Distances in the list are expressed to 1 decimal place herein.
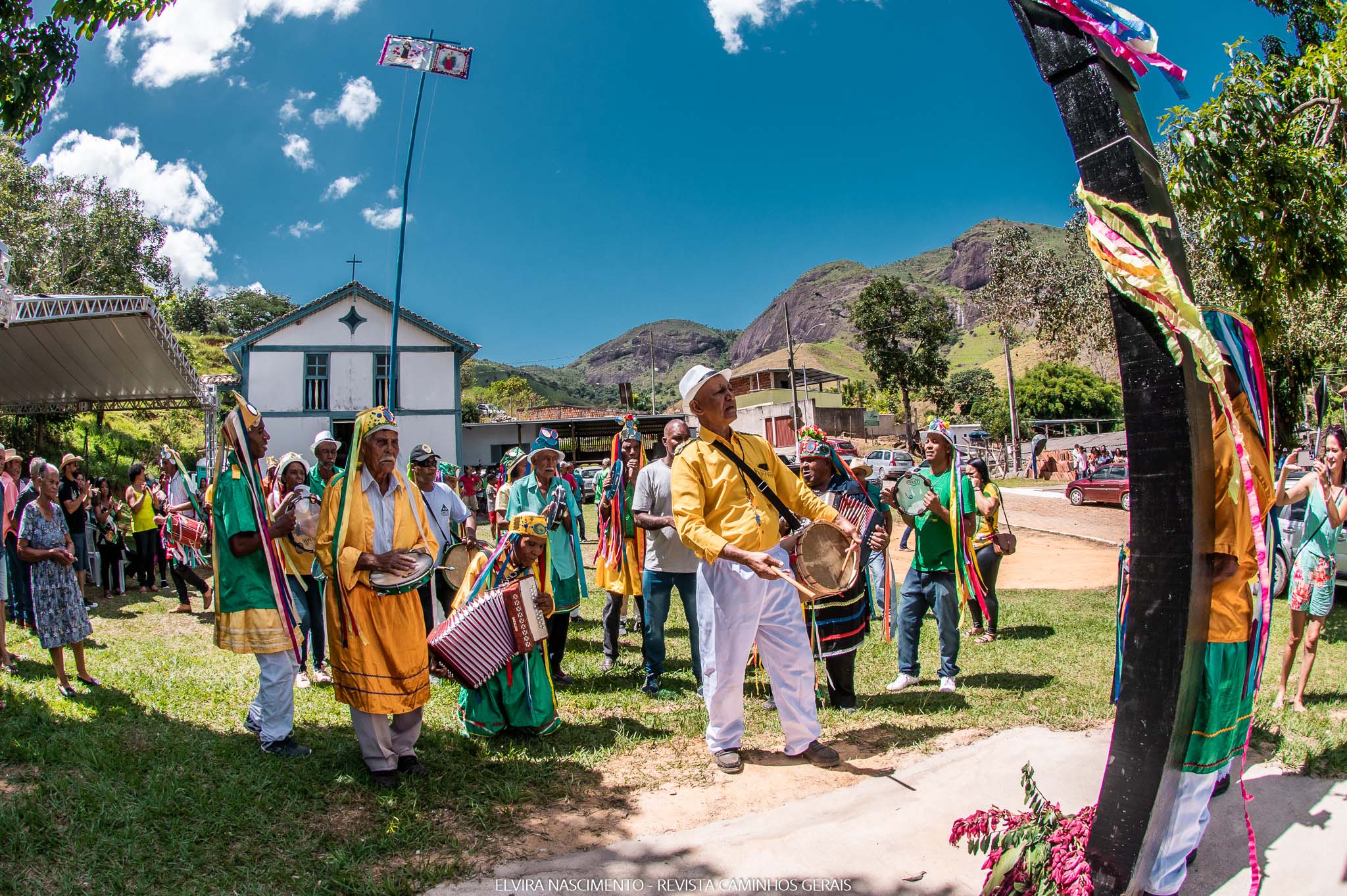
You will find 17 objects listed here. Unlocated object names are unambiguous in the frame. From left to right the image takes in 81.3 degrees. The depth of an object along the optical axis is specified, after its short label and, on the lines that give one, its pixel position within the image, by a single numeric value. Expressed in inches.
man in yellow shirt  162.7
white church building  1070.4
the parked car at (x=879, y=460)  1310.3
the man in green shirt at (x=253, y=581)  169.6
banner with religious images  695.1
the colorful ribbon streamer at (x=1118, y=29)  101.7
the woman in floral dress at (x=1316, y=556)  197.9
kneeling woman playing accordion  185.3
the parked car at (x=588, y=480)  1093.1
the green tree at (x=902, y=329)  1715.1
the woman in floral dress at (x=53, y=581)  220.5
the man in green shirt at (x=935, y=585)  225.3
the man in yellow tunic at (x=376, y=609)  156.6
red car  931.3
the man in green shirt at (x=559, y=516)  244.5
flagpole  704.4
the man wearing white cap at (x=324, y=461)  256.7
